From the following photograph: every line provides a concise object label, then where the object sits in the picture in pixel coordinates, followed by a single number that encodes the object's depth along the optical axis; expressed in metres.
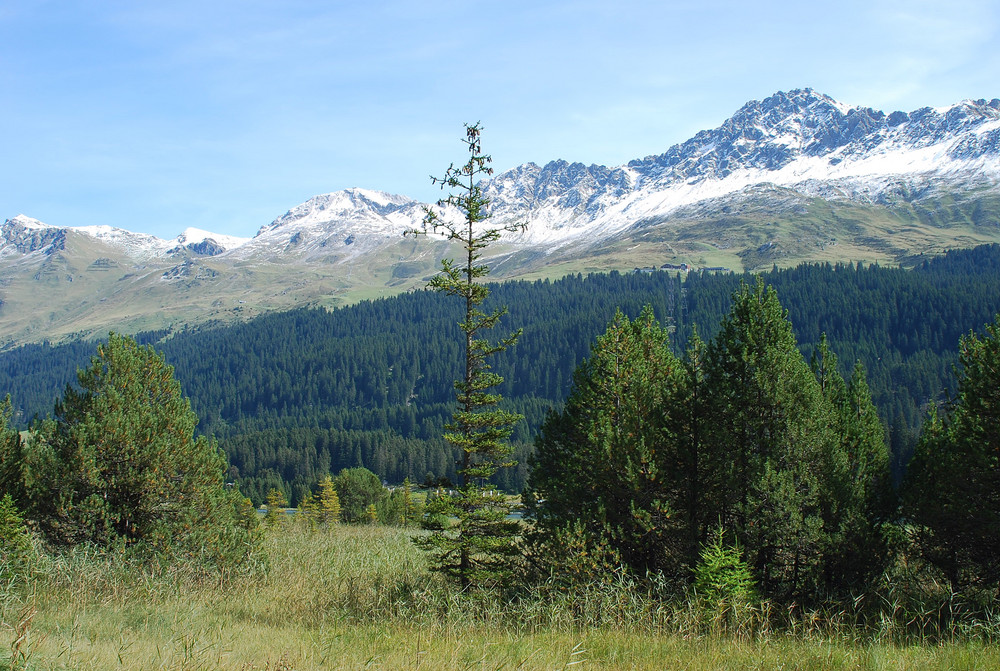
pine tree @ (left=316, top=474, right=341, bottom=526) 83.72
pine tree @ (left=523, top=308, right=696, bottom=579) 16.22
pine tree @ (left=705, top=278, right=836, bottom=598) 14.77
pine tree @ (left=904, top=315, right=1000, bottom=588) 14.53
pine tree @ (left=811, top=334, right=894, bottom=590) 15.45
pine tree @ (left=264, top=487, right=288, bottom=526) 33.20
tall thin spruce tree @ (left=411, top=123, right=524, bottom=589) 16.19
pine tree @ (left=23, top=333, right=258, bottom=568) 16.75
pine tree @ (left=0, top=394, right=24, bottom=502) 16.88
